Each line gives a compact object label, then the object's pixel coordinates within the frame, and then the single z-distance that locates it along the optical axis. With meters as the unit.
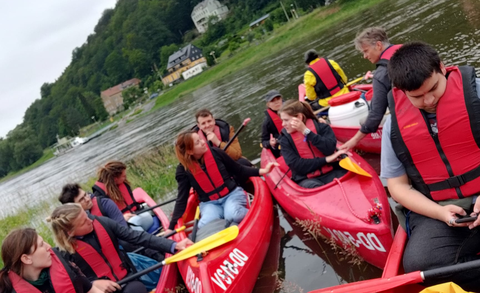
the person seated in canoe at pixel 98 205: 3.97
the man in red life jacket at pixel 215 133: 5.23
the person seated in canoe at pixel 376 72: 3.82
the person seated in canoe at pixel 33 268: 2.59
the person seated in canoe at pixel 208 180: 3.97
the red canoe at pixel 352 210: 2.83
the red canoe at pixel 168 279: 3.50
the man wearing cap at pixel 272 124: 5.34
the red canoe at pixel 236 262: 3.12
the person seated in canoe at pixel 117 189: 4.83
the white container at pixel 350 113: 5.12
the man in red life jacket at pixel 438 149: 1.88
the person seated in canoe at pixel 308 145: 3.91
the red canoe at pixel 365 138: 4.96
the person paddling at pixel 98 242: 3.12
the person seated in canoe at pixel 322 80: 5.97
